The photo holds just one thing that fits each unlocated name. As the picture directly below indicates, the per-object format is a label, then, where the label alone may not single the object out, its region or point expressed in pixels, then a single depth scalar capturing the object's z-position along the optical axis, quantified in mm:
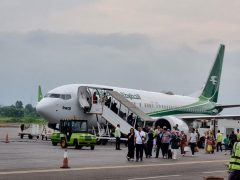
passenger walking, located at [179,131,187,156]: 33844
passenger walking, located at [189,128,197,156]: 34344
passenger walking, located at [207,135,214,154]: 37375
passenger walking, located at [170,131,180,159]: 29938
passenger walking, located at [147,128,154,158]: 30547
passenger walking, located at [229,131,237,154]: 39462
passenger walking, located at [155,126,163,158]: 30461
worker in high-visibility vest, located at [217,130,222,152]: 41281
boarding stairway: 40344
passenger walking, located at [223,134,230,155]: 44091
